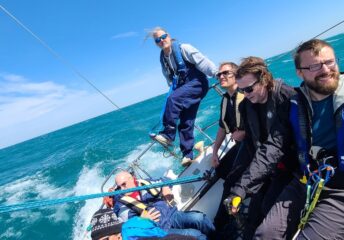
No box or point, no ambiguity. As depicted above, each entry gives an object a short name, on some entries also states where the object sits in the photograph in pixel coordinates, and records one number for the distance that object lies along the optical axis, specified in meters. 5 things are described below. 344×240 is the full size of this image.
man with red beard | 1.86
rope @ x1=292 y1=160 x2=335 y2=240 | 1.85
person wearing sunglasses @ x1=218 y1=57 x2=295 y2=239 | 2.35
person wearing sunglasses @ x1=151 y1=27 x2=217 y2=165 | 3.96
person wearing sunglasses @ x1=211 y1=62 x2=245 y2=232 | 3.04
